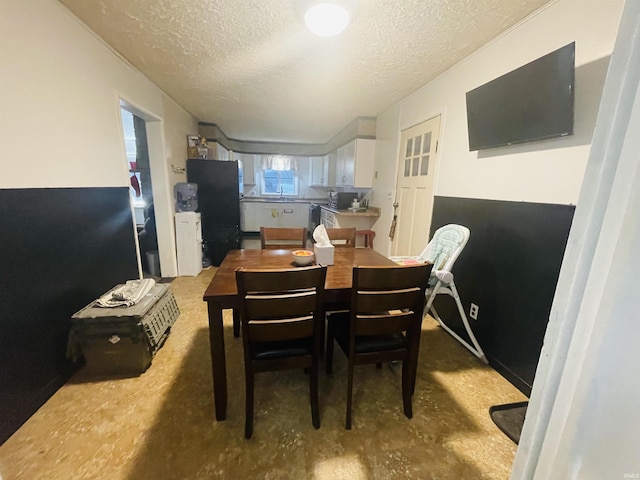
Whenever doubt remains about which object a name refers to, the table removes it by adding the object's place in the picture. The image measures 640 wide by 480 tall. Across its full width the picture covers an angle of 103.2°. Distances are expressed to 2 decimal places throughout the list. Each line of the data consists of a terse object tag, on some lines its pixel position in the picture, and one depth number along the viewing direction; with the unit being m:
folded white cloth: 1.73
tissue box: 1.67
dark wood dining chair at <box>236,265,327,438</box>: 1.13
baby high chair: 1.81
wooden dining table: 1.26
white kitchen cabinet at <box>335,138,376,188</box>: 3.95
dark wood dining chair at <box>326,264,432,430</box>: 1.22
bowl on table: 1.71
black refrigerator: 3.82
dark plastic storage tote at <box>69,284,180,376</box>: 1.60
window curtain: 6.73
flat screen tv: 1.33
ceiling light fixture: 1.47
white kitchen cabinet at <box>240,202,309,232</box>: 6.47
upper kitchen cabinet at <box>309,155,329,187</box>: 6.32
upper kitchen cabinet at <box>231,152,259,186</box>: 6.61
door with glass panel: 2.65
